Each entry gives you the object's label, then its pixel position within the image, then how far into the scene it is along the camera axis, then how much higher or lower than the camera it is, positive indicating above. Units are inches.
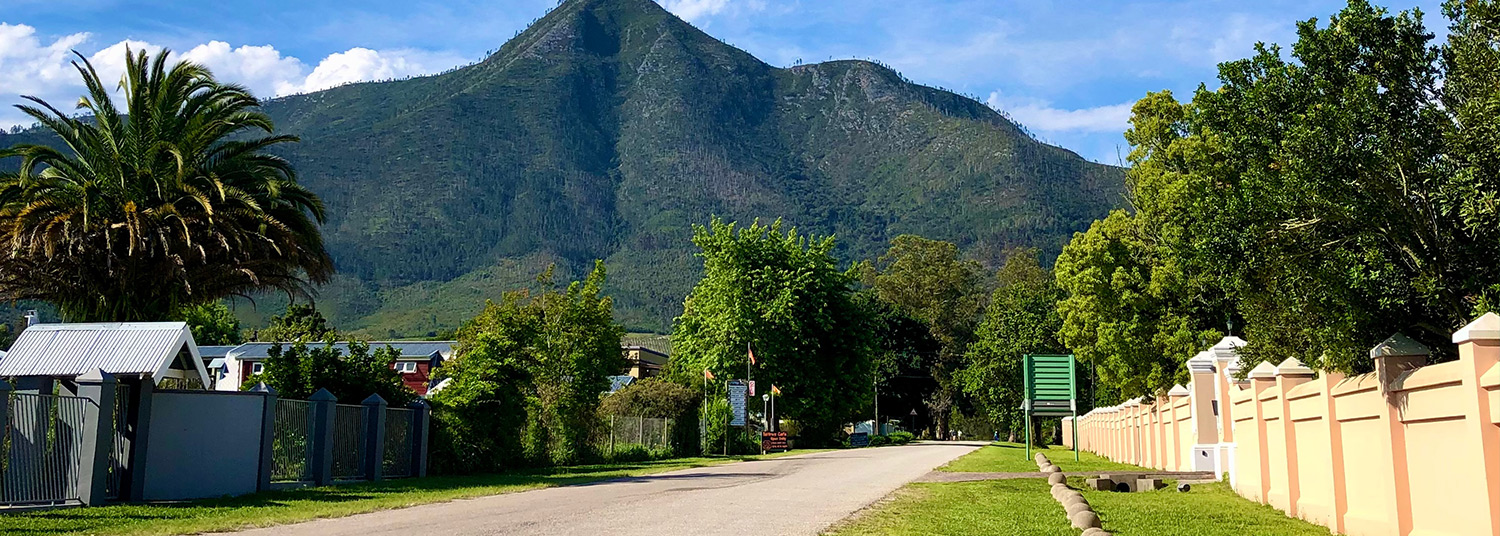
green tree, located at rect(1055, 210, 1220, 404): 1278.3 +142.2
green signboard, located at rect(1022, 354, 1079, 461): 1337.4 +55.3
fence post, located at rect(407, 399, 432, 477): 1013.2 -8.4
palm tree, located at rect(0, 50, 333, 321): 844.0 +165.5
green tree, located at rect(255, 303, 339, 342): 3480.6 +326.8
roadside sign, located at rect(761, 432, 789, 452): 1985.7 -22.6
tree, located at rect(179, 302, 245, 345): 4188.0 +379.0
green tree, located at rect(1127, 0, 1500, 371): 402.9 +92.6
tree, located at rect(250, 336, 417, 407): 918.4 +45.4
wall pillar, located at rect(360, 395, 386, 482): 933.2 -10.3
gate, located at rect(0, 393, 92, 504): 585.6 -12.4
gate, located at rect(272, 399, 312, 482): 807.1 -10.8
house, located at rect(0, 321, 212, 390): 669.9 +44.6
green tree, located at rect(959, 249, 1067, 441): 2554.1 +204.0
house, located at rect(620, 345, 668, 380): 4680.1 +291.4
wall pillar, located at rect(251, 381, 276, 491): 759.3 -5.4
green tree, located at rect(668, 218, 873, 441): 2202.3 +210.6
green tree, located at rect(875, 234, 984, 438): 3636.8 +451.5
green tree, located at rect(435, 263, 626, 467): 1091.9 +37.2
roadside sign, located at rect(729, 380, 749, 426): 1876.2 +43.5
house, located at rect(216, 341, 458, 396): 3294.8 +203.2
